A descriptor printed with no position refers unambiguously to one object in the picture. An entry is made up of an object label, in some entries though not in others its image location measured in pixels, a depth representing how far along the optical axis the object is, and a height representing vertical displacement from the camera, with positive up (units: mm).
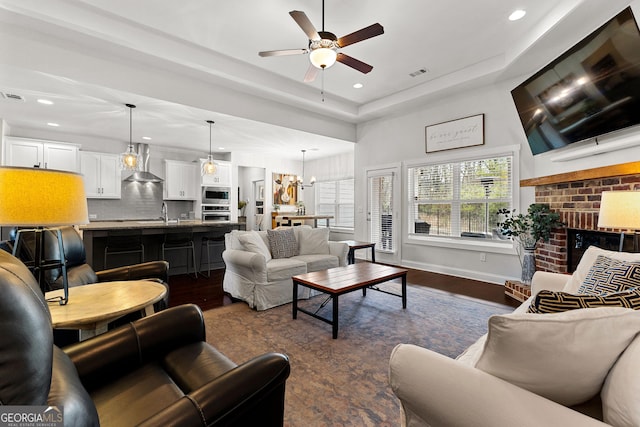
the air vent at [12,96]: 3920 +1509
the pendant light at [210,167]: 5340 +754
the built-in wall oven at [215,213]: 7105 -93
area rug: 1714 -1103
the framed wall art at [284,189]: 8445 +576
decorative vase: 3670 -686
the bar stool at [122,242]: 4043 -465
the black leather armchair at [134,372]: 585 -578
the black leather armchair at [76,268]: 2227 -499
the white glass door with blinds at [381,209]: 5938 +5
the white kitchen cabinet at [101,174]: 5895 +714
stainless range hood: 6004 +758
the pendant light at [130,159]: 4566 +766
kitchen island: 3869 -455
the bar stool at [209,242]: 5059 -588
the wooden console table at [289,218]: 7865 -233
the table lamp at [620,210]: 1967 -4
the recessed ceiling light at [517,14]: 3082 +2046
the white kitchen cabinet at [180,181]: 6824 +664
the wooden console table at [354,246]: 5180 -655
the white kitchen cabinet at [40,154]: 5195 +1003
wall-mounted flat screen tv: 2350 +1137
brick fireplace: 2680 +141
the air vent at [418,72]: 4398 +2055
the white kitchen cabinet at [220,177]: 7035 +774
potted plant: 3466 -232
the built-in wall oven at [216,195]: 7047 +335
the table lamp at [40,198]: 1244 +50
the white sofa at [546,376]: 803 -492
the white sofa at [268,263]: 3287 -662
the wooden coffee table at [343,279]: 2637 -695
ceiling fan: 2455 +1471
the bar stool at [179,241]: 4673 -508
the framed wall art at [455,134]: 4652 +1243
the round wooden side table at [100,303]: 1414 -502
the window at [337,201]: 8164 +230
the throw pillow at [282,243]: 3963 -466
